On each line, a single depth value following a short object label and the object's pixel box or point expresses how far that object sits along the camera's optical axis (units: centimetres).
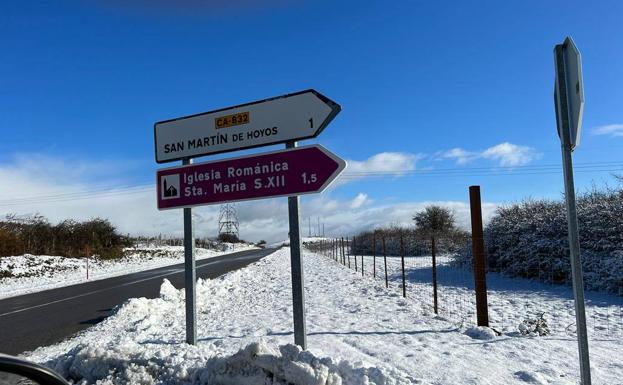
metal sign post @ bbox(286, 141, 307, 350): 505
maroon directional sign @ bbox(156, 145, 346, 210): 499
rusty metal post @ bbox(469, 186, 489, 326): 732
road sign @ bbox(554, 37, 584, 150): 315
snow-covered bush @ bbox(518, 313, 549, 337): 696
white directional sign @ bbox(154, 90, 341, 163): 509
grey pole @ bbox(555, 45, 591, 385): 326
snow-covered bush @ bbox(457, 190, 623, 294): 1365
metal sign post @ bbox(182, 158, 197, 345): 617
